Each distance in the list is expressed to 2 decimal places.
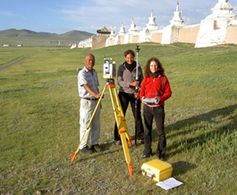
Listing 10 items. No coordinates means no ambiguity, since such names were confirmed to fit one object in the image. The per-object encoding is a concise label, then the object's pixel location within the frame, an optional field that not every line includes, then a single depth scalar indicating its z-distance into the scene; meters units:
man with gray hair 3.94
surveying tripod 3.49
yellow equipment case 3.31
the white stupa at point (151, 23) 35.91
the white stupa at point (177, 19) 29.04
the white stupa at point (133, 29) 41.94
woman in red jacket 3.64
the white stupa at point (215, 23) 20.37
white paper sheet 3.21
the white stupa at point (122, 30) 47.00
